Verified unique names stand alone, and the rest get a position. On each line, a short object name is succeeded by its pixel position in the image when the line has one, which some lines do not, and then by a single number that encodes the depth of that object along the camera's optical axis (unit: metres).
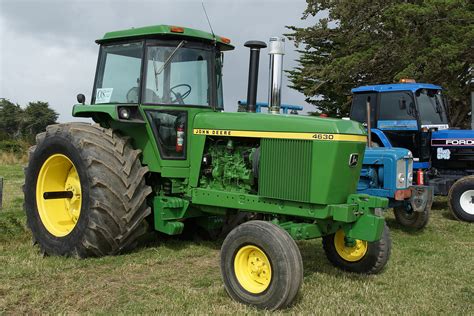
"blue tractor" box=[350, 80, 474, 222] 9.54
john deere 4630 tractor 4.60
